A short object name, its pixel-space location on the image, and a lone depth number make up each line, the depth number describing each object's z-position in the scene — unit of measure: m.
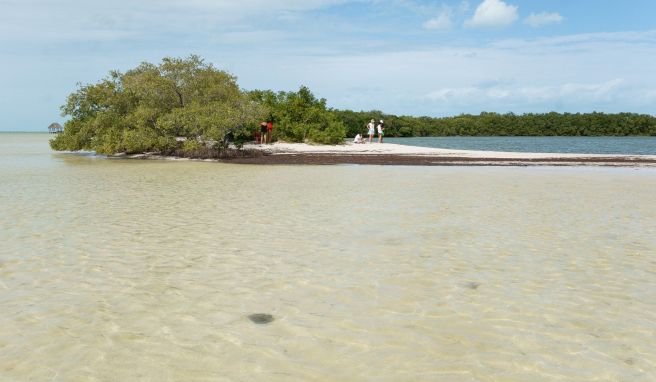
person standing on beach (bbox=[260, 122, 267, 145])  43.76
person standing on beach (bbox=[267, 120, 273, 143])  44.25
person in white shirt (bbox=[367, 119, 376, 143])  46.81
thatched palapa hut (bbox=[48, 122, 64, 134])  149.15
